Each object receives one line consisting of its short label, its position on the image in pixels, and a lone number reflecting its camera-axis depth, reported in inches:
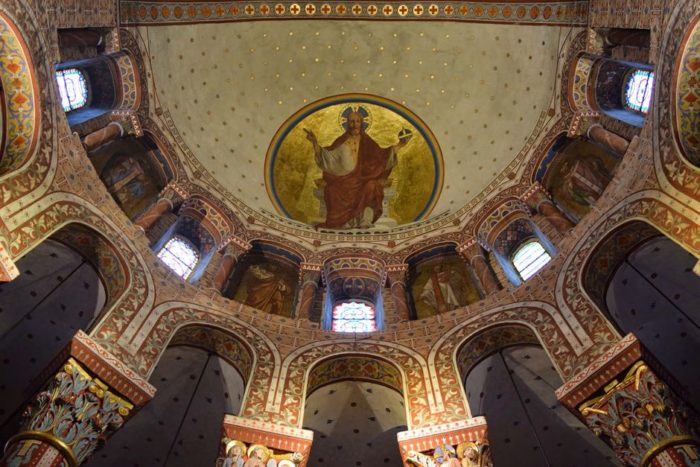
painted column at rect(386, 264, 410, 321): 573.9
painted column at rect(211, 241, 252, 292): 574.0
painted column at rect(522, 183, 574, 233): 572.1
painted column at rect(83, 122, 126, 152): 552.1
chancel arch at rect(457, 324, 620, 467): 517.3
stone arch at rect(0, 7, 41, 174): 407.8
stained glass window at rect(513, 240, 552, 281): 579.2
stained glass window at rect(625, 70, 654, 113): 582.2
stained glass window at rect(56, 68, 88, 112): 574.2
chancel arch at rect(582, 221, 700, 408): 487.8
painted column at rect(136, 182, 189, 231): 578.5
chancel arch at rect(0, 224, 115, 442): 501.7
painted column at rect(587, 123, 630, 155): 545.3
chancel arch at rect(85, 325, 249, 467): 525.0
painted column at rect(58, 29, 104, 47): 519.8
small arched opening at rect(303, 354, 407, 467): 507.5
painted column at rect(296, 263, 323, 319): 577.6
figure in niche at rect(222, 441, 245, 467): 385.4
